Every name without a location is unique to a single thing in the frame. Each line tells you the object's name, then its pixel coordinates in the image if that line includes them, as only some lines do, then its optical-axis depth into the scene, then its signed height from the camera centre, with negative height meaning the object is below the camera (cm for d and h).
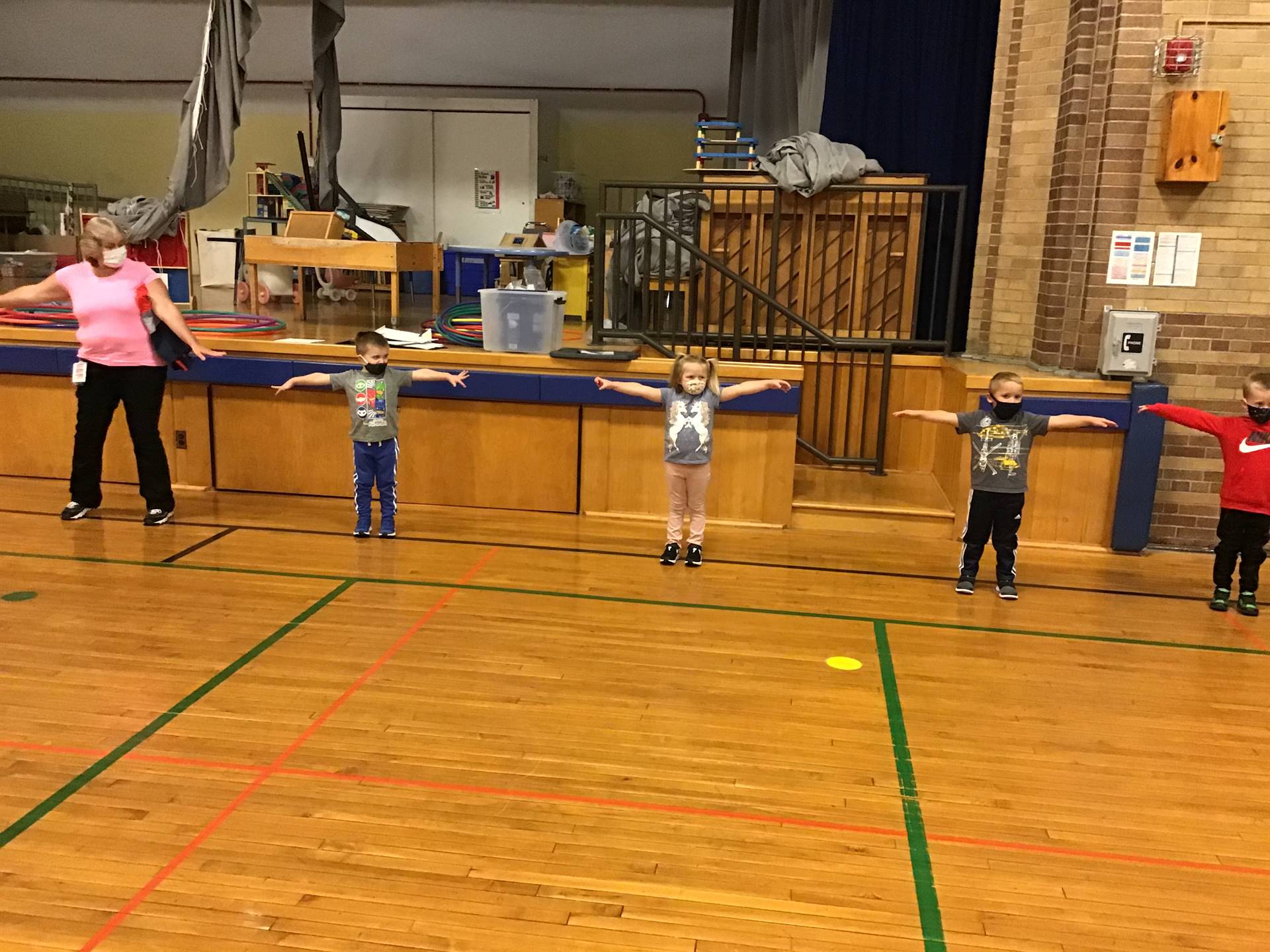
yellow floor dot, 387 -136
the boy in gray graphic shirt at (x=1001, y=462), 462 -67
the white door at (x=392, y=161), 1203 +150
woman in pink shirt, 496 -39
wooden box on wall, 498 +94
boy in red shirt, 444 -70
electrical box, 519 -11
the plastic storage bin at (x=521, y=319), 570 -15
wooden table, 751 +23
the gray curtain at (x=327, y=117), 839 +143
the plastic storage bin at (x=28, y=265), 1074 +7
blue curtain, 647 +144
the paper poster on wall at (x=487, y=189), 1202 +122
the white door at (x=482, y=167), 1189 +147
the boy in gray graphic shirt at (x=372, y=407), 507 -60
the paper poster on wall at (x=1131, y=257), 526 +33
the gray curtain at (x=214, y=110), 700 +118
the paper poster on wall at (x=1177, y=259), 523 +33
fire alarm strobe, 500 +132
